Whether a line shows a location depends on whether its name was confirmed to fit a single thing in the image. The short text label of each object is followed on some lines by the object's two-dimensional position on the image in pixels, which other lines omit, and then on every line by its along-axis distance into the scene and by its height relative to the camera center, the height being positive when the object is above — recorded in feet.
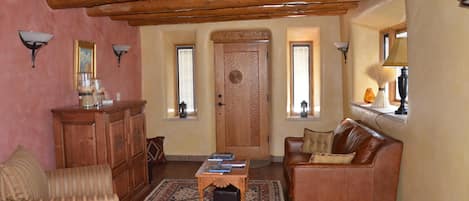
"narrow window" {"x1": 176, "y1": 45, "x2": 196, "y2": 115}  21.24 +0.90
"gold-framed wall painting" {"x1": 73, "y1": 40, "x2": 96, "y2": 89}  13.65 +1.19
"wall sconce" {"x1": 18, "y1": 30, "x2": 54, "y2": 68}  10.63 +1.52
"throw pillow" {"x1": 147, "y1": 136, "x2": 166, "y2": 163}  19.35 -2.98
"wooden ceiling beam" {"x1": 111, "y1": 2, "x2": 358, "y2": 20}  15.64 +3.34
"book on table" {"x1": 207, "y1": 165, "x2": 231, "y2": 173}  11.83 -2.47
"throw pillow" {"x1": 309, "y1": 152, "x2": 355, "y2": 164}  10.99 -2.00
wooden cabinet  11.87 -1.47
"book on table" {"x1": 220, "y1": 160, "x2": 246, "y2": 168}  12.42 -2.43
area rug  14.03 -3.91
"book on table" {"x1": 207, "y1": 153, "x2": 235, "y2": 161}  13.43 -2.37
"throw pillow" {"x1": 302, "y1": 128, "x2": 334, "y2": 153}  14.71 -2.05
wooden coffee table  11.53 -2.72
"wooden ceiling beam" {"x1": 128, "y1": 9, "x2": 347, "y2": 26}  17.29 +3.40
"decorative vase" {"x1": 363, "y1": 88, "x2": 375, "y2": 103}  15.97 -0.32
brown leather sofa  10.46 -2.45
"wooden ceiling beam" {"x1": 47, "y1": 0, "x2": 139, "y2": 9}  12.11 +2.91
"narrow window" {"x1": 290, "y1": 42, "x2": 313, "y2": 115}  20.85 +0.90
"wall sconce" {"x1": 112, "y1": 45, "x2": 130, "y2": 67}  16.70 +1.88
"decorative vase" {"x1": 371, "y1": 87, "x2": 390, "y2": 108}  14.37 -0.44
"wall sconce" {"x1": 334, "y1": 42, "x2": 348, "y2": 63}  17.46 +1.97
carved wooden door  19.77 -0.45
